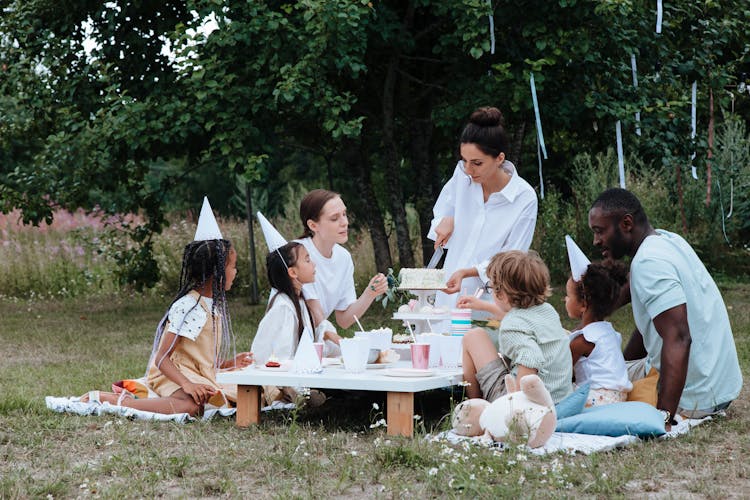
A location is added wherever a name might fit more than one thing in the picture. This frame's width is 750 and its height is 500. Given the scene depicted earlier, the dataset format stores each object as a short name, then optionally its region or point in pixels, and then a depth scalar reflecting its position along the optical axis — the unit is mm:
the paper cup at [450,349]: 5113
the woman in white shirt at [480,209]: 5605
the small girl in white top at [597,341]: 4996
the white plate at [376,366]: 5102
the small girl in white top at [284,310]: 5465
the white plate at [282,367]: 4945
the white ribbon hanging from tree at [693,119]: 9531
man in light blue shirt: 4734
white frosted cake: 5324
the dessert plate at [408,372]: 4703
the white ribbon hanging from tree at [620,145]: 7852
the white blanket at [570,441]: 4246
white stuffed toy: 4234
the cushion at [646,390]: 4992
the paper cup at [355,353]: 4785
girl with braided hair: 5219
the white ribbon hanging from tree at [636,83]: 9656
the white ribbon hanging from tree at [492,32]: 8688
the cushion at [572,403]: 4691
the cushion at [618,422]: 4543
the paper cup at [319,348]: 4969
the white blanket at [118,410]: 5125
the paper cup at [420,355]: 4836
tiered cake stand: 5359
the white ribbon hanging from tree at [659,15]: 8799
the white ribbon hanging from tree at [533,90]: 7491
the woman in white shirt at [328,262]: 5750
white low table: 4543
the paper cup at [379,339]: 5145
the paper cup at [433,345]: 5121
